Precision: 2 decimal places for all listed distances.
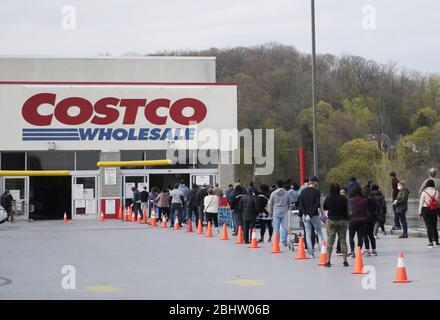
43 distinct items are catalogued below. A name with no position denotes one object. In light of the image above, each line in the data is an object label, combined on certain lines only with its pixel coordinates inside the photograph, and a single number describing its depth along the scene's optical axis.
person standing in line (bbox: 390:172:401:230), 26.33
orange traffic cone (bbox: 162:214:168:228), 32.81
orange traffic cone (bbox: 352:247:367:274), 15.59
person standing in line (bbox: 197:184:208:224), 31.70
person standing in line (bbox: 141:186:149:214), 37.88
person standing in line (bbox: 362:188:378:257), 19.42
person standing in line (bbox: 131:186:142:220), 38.33
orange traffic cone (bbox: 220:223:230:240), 25.55
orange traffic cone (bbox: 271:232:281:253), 20.66
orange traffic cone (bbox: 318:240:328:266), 17.03
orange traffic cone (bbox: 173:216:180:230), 31.14
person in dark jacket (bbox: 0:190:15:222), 39.28
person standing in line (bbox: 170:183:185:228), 32.28
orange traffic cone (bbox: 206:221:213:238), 26.91
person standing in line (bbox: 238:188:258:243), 23.45
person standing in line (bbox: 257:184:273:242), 23.70
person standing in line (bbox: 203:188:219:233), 29.53
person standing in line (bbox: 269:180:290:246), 21.45
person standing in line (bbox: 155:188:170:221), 34.19
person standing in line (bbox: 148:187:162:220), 37.45
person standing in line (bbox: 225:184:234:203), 29.48
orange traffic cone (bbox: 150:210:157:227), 34.16
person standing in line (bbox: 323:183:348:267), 17.14
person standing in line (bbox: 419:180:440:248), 20.53
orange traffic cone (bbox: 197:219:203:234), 28.51
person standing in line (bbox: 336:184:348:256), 19.88
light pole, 30.00
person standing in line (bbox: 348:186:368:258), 18.19
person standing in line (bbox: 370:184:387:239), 21.63
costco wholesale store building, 42.44
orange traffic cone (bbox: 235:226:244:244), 23.59
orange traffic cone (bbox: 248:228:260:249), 22.14
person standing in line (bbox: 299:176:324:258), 18.94
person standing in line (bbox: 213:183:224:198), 31.02
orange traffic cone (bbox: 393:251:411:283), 13.99
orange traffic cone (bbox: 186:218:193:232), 29.78
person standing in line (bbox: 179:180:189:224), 34.47
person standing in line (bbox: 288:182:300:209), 24.25
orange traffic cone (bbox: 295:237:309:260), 18.77
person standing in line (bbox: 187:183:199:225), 32.25
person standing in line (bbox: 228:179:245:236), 25.53
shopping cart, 21.08
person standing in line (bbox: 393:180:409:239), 24.91
